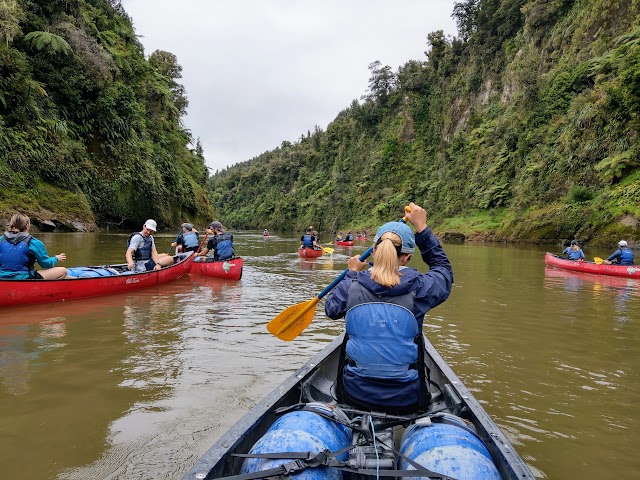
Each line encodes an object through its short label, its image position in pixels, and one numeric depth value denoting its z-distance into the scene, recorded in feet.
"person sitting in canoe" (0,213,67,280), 22.82
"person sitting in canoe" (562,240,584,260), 48.62
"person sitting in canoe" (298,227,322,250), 59.06
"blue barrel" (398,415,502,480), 6.86
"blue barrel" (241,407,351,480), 7.01
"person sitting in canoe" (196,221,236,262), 38.60
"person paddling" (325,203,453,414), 8.86
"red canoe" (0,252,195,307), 23.47
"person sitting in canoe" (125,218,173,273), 32.07
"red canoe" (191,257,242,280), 37.47
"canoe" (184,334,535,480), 7.00
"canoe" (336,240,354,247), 85.07
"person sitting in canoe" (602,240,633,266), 43.65
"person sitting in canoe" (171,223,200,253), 42.68
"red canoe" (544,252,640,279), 42.27
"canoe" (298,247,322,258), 58.77
